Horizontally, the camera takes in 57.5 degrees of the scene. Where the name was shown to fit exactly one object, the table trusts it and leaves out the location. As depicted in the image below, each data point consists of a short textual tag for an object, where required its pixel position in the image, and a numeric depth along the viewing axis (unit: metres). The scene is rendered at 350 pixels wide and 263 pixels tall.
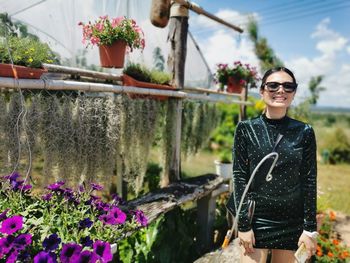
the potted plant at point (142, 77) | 2.74
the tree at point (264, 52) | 8.35
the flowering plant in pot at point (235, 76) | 4.67
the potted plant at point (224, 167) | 4.52
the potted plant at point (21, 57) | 1.82
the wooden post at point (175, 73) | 3.30
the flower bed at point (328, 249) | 3.27
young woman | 1.73
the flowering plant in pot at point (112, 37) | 2.47
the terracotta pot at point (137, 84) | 2.72
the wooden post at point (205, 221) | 3.53
